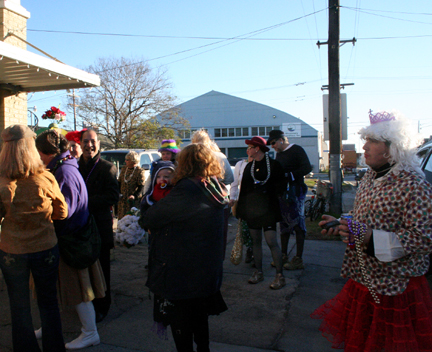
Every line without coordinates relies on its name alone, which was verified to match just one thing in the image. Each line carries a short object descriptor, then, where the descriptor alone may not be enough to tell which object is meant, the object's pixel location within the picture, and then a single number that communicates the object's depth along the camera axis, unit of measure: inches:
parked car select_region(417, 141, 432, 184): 163.1
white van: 468.2
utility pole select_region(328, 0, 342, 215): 375.9
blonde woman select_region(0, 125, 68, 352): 101.5
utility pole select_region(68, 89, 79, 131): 1054.3
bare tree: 1051.9
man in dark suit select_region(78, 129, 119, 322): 147.3
